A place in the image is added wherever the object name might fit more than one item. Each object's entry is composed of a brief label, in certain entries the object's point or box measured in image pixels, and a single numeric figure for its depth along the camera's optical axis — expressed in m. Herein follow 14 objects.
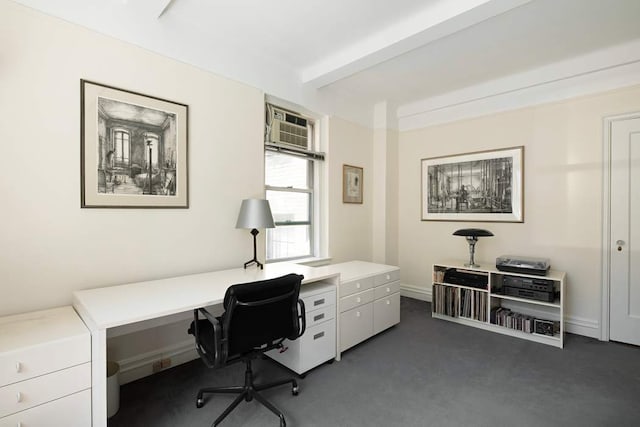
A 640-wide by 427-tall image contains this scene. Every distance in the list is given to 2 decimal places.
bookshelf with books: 2.97
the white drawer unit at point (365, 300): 2.73
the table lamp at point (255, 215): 2.57
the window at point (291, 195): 3.33
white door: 2.88
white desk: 1.45
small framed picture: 3.96
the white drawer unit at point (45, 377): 1.30
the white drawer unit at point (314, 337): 2.35
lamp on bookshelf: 3.39
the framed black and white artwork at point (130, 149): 2.04
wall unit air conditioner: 3.18
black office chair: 1.68
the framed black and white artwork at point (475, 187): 3.54
